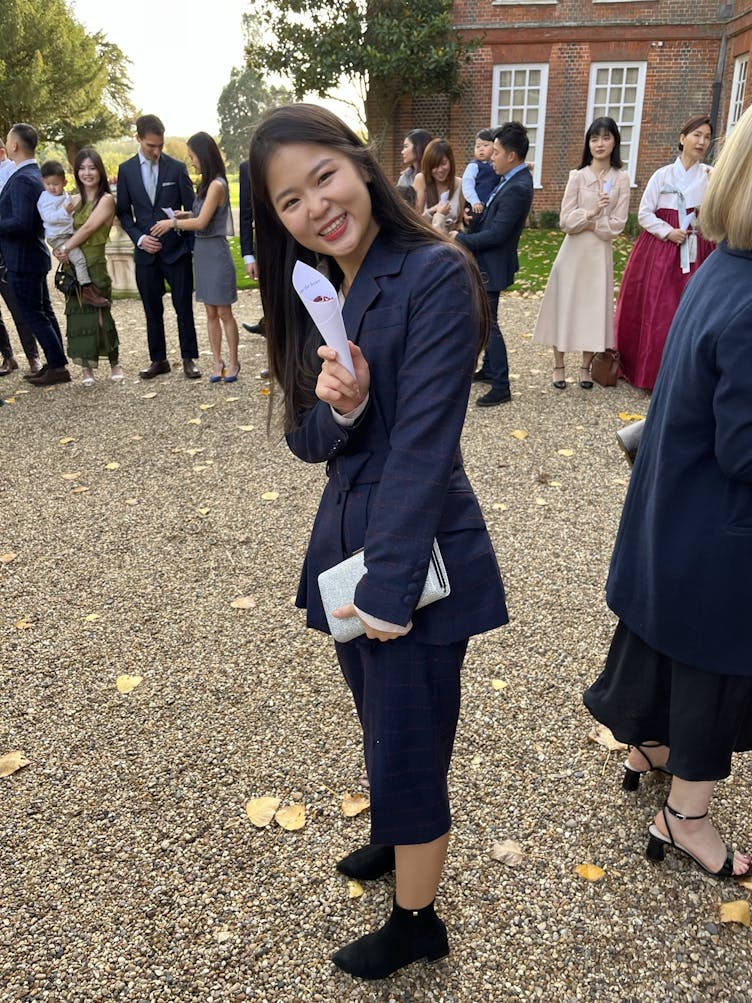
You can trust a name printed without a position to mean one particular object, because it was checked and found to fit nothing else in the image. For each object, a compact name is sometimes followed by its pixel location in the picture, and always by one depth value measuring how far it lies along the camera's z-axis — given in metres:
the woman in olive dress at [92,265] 6.73
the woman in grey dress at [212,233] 6.48
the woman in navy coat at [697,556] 1.62
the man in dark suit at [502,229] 5.79
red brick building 18.27
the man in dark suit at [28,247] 6.53
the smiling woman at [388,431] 1.41
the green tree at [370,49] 18.12
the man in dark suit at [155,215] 6.67
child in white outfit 6.70
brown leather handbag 6.57
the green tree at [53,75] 27.67
